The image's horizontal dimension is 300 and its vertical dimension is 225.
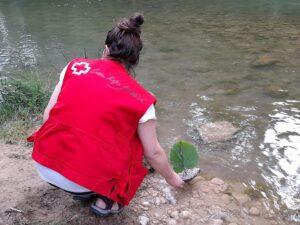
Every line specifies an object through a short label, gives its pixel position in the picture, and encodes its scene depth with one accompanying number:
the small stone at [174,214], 2.29
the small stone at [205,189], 2.62
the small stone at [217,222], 2.28
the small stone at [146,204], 2.36
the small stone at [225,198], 2.55
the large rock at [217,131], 3.53
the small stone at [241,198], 2.62
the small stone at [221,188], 2.68
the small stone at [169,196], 2.43
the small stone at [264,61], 5.26
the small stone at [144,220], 2.19
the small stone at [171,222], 2.24
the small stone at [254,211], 2.51
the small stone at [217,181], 2.80
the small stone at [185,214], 2.30
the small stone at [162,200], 2.42
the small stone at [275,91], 4.35
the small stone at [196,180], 2.68
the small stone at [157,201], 2.40
